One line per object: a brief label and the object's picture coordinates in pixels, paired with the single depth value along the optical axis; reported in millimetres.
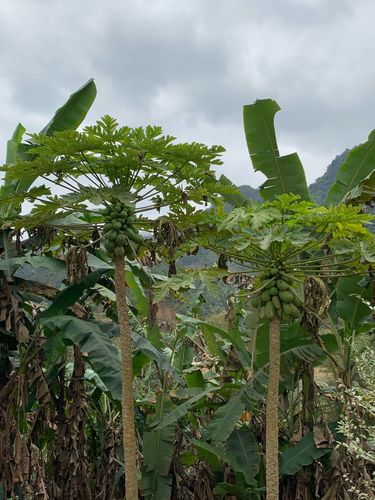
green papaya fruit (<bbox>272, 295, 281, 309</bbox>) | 3904
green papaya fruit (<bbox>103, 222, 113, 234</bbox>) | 4035
